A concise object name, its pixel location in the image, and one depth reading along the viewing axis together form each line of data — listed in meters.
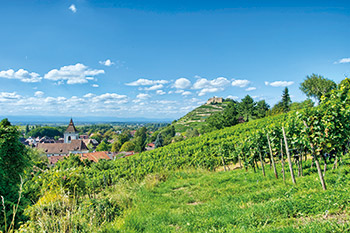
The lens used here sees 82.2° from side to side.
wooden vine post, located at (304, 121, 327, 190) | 4.73
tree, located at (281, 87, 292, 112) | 66.41
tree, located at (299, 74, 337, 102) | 52.34
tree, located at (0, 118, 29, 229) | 7.11
